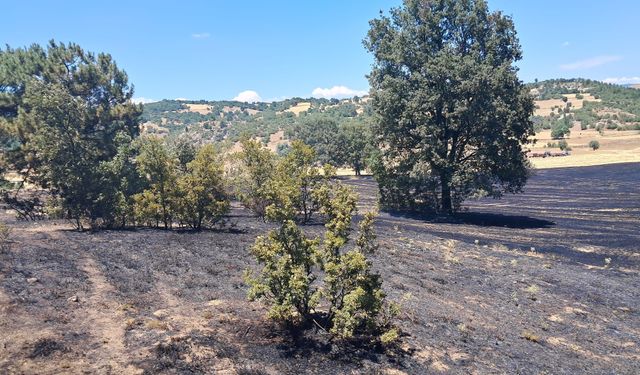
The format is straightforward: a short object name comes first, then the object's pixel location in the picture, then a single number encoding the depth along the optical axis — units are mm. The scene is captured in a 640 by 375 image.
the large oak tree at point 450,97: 35094
